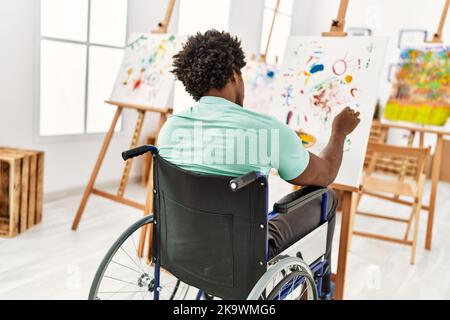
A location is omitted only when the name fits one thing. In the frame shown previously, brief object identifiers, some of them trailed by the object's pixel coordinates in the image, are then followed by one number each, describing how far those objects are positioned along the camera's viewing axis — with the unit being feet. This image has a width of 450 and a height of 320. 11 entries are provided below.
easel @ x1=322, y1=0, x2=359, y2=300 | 5.95
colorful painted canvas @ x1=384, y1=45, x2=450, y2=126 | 10.02
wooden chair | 8.59
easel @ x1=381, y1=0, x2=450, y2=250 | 9.54
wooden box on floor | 8.43
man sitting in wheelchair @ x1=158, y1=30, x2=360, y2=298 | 3.93
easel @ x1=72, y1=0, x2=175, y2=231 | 8.70
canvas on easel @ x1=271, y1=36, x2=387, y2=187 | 6.10
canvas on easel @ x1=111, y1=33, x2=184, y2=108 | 8.54
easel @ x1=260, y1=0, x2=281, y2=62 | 12.26
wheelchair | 3.76
